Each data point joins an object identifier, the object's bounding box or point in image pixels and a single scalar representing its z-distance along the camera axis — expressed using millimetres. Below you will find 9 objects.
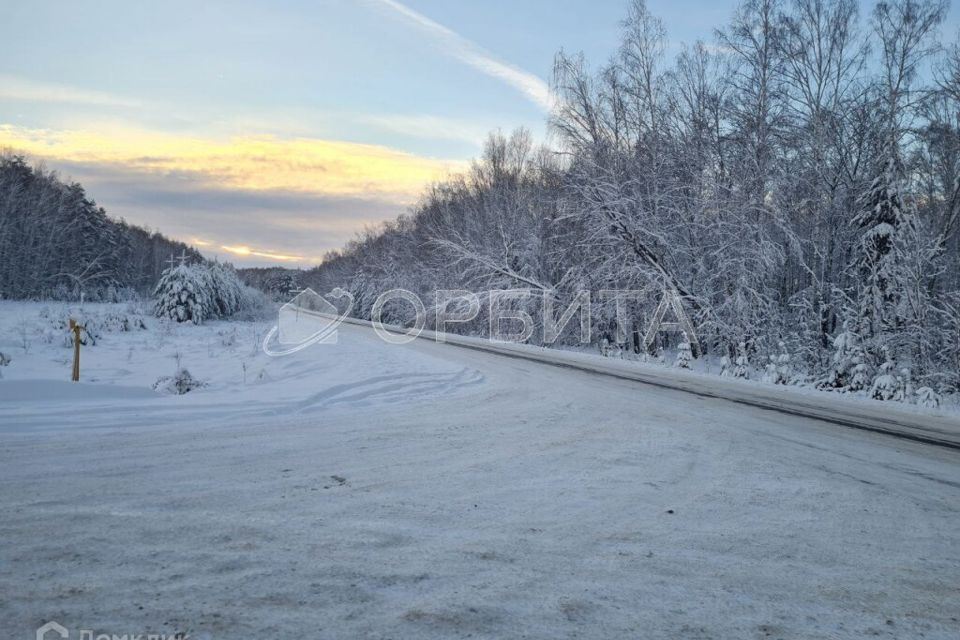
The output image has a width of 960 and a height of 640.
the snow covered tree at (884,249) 13492
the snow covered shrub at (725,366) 15455
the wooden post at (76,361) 8241
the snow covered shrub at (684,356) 16578
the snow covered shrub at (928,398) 10438
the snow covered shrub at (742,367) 15133
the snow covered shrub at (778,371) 14055
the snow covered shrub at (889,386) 11398
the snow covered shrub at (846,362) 12883
